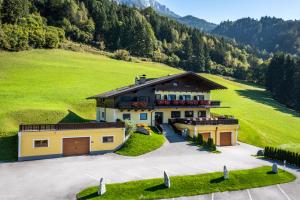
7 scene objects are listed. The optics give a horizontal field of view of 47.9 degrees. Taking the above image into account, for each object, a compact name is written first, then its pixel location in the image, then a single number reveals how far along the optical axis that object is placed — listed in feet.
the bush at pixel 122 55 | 362.12
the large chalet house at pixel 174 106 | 147.54
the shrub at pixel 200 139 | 137.10
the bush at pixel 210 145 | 131.34
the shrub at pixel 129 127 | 133.69
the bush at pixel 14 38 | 277.44
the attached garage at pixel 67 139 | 112.47
